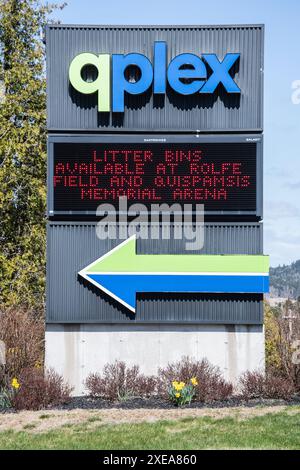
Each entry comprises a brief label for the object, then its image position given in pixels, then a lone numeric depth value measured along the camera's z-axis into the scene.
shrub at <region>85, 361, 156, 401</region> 19.56
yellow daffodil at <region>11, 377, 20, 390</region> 18.58
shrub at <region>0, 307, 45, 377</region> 20.11
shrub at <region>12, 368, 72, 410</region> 18.56
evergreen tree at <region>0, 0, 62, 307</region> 30.58
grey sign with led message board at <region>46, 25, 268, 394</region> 19.89
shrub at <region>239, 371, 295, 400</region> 19.38
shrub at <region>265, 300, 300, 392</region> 19.44
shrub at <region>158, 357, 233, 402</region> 19.19
